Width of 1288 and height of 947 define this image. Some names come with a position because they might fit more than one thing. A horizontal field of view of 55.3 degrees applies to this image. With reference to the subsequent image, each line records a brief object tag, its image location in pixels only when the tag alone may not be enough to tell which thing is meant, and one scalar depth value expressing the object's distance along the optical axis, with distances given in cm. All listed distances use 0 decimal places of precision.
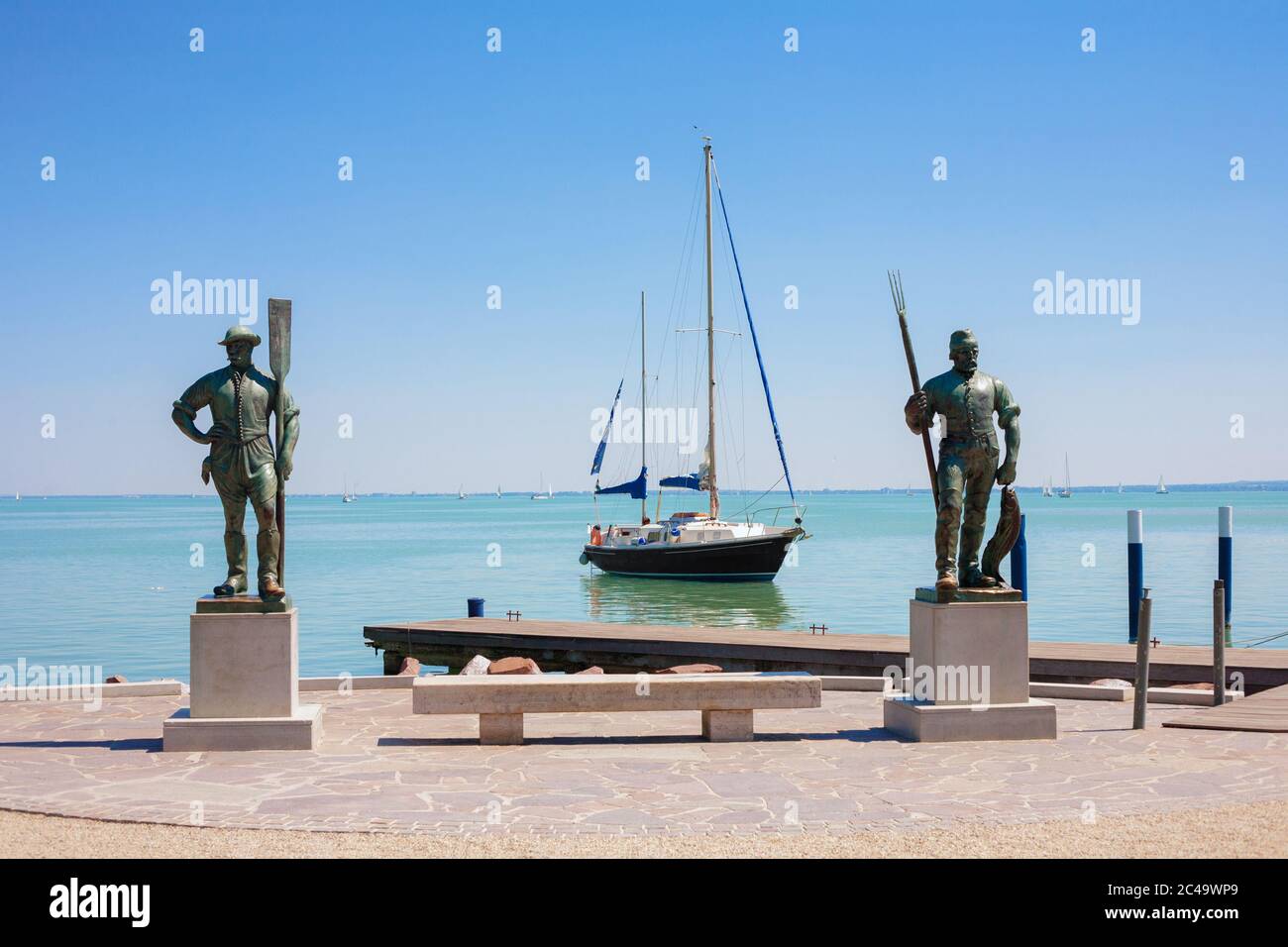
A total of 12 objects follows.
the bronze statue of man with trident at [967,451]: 1032
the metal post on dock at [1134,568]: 2300
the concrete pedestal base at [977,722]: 1010
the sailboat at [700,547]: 4847
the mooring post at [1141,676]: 1076
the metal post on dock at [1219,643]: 1194
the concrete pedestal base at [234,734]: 972
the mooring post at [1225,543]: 2405
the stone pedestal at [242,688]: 973
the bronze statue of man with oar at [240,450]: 1002
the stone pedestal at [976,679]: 1012
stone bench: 988
